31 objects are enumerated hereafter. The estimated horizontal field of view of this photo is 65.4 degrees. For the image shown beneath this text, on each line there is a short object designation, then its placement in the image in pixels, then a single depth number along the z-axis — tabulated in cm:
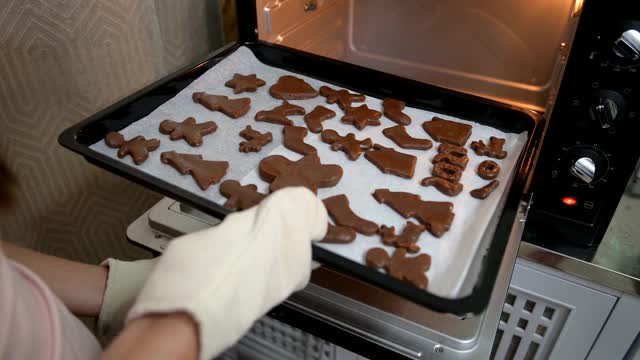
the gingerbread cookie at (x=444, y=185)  72
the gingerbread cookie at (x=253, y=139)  81
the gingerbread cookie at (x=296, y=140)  81
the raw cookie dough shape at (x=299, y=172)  73
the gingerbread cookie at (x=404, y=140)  81
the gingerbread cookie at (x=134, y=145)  77
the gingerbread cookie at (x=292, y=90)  92
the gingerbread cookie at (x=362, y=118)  86
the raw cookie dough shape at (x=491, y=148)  78
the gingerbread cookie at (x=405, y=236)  63
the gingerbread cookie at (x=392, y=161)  76
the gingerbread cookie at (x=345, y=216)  66
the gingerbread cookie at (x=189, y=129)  82
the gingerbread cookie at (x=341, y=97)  90
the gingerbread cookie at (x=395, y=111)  86
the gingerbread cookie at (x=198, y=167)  74
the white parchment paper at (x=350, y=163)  64
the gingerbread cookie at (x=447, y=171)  74
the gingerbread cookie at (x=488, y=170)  74
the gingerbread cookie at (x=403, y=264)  58
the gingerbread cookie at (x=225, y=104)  88
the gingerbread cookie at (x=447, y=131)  81
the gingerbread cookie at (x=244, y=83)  93
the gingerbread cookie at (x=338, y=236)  63
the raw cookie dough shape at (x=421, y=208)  66
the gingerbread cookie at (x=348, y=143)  80
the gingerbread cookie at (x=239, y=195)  69
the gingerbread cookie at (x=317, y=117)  86
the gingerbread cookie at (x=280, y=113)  88
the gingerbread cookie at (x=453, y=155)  77
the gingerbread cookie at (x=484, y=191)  71
